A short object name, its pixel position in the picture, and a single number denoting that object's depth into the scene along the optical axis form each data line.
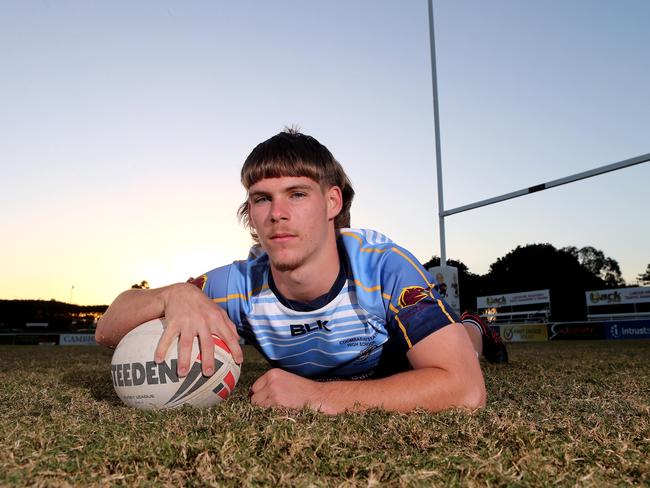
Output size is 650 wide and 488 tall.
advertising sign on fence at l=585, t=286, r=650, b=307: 36.62
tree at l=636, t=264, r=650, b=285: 77.44
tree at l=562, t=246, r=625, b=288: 77.29
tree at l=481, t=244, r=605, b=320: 57.06
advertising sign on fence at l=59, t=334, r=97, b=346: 25.00
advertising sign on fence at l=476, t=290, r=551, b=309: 42.59
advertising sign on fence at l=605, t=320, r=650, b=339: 19.52
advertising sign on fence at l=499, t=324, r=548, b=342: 22.14
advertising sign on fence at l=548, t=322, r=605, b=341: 20.81
